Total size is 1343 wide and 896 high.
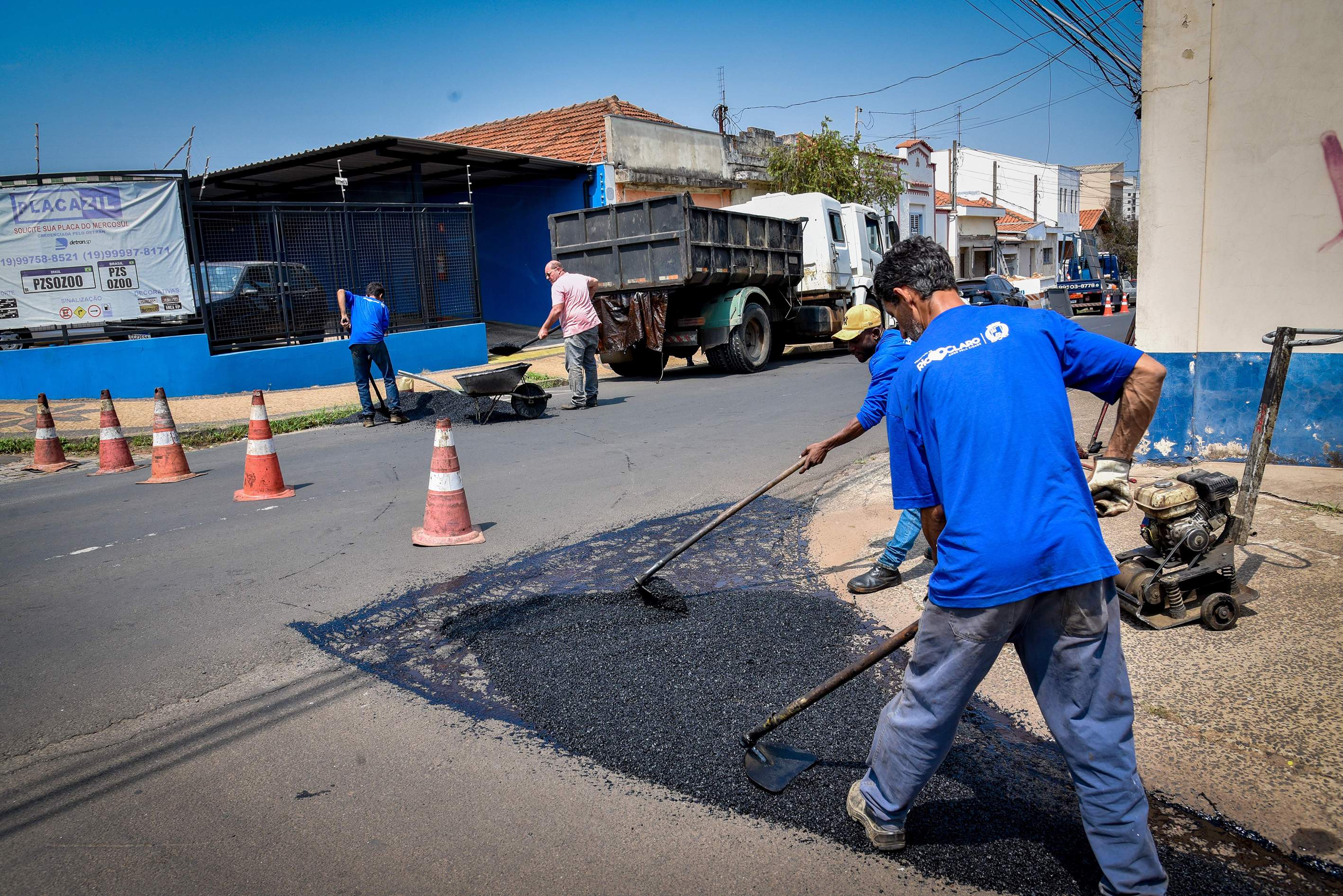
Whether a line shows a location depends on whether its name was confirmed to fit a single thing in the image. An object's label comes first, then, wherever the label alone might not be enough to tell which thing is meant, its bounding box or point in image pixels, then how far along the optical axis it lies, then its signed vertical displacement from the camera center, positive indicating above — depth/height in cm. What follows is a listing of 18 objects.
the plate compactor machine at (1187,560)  367 -121
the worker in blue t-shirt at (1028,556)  205 -64
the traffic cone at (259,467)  681 -116
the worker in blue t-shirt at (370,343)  1041 -35
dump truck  1256 +35
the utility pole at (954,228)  3819 +263
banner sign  1165 +97
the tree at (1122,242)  5459 +244
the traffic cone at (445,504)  539 -121
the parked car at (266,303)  1264 +23
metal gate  1267 +78
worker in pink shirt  1091 -35
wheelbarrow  965 -96
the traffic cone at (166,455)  764 -117
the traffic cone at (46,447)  869 -119
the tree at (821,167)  2319 +336
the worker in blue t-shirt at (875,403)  410 -52
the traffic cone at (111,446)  832 -117
